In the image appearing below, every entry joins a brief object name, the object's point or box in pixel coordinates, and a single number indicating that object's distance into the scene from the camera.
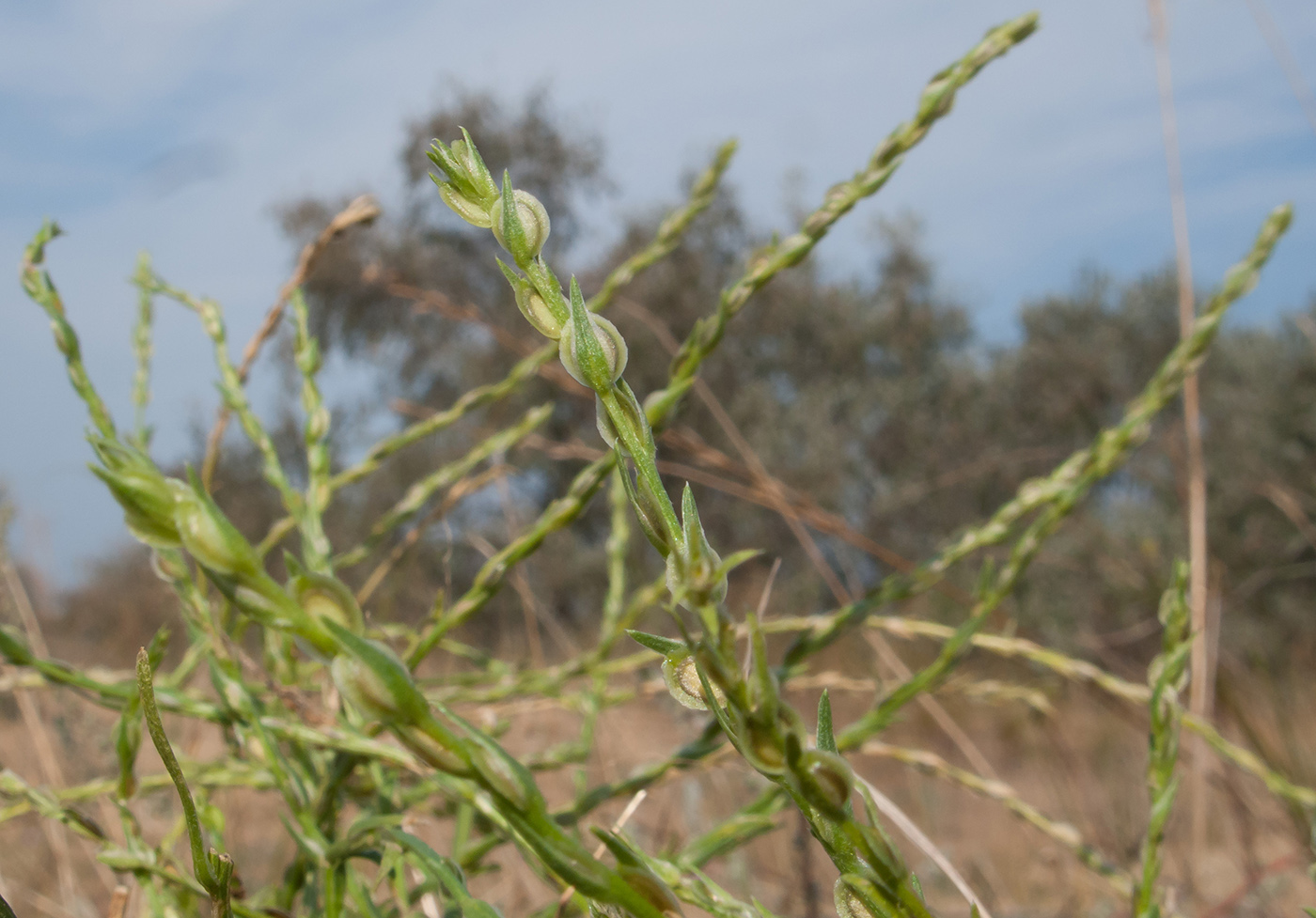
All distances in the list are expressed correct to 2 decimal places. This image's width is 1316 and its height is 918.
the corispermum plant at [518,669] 0.10
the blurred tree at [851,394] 5.62
